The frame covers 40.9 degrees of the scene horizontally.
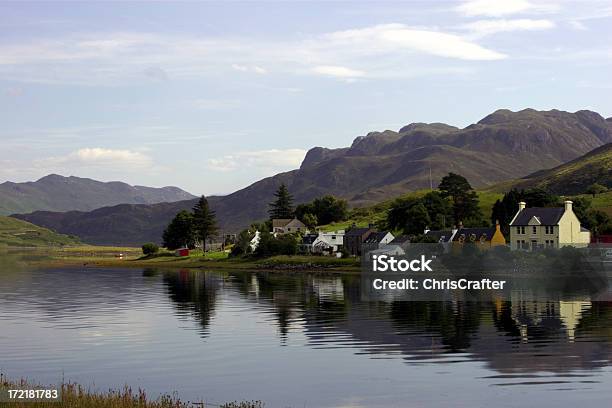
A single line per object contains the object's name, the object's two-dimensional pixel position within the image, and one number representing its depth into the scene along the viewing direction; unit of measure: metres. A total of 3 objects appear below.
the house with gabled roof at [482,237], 172.88
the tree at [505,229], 188.51
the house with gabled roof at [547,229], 165.62
